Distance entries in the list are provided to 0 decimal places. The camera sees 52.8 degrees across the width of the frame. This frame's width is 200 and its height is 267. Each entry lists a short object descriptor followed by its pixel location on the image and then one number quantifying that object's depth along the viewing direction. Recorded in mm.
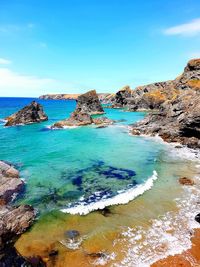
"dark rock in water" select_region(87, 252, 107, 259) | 12659
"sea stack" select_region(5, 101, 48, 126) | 67521
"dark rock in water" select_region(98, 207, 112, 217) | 17018
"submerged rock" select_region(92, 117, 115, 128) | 63170
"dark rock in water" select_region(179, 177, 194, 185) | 21836
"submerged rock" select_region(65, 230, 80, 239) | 14458
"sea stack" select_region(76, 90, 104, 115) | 89403
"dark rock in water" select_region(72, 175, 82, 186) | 22291
